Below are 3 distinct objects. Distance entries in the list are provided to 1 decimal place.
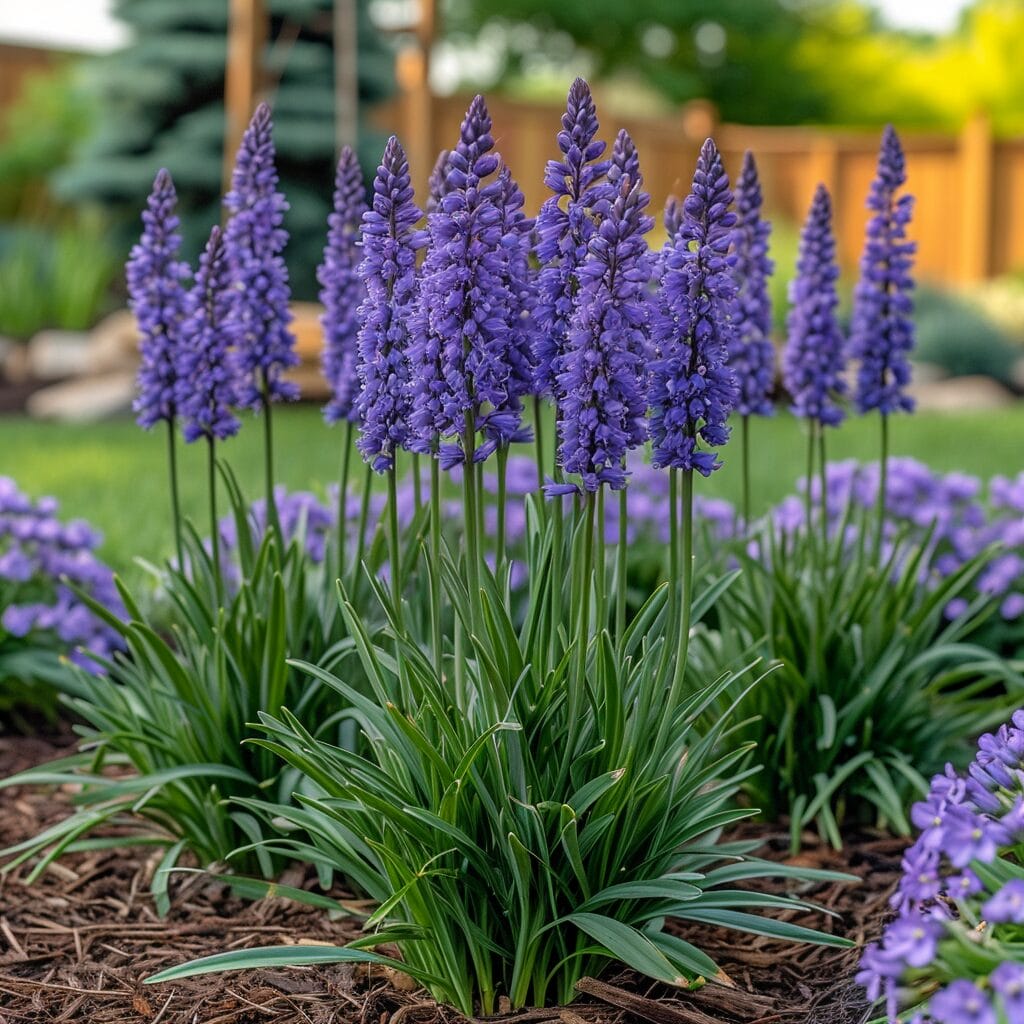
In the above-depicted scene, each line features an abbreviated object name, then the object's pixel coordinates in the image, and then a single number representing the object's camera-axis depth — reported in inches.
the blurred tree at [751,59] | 1174.3
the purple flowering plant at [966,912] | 67.3
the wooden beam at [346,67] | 424.8
